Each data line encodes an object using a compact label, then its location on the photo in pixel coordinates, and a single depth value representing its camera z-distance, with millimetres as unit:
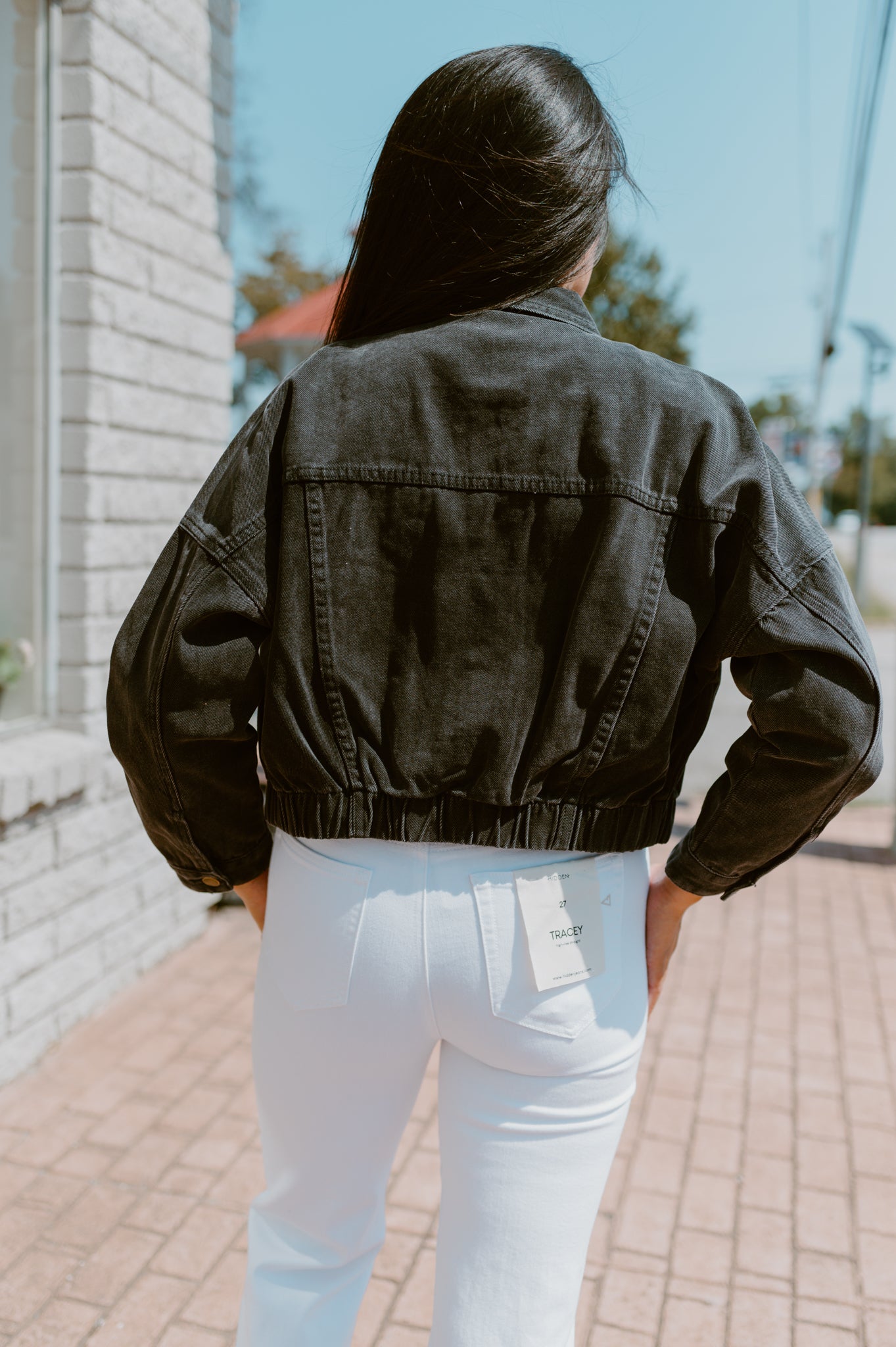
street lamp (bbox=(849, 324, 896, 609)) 13359
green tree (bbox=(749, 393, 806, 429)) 54375
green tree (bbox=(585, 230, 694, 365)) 16578
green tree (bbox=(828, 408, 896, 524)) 62312
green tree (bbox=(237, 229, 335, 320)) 24641
